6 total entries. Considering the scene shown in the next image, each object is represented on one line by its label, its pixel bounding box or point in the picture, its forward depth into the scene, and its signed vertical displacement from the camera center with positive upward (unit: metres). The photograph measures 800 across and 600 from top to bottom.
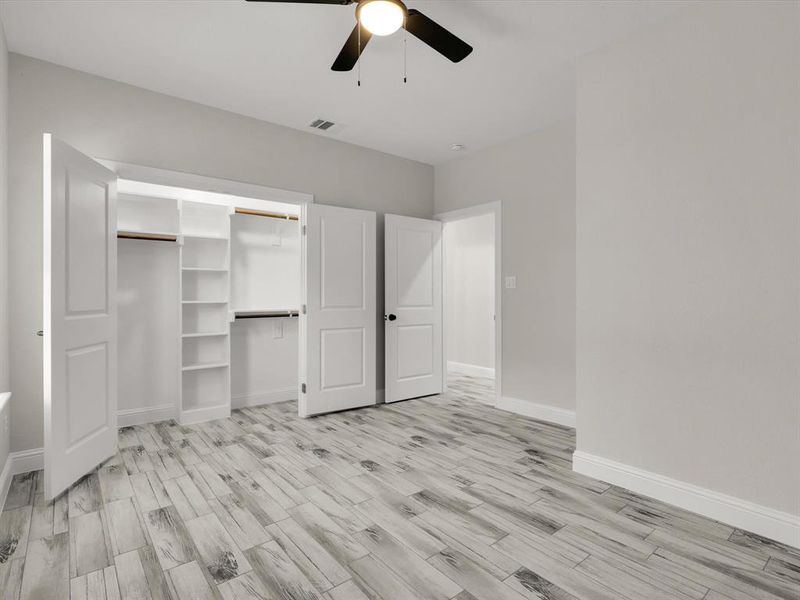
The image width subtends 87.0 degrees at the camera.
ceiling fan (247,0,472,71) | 1.91 +1.31
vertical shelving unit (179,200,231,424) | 4.10 -0.11
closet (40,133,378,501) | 2.87 -0.03
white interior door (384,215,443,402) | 4.73 -0.11
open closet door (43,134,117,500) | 2.43 -0.11
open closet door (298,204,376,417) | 4.16 -0.14
